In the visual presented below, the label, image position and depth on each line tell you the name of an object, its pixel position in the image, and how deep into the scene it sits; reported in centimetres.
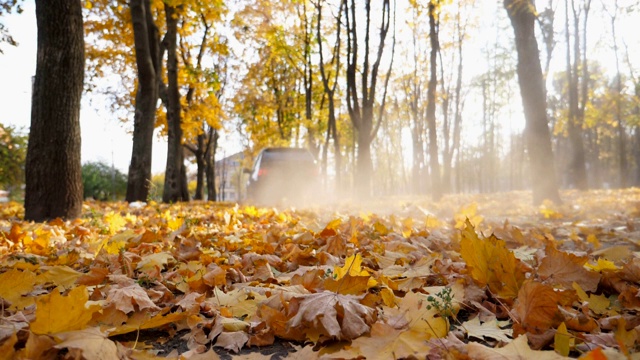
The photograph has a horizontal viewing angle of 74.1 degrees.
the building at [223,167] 4234
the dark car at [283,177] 1290
